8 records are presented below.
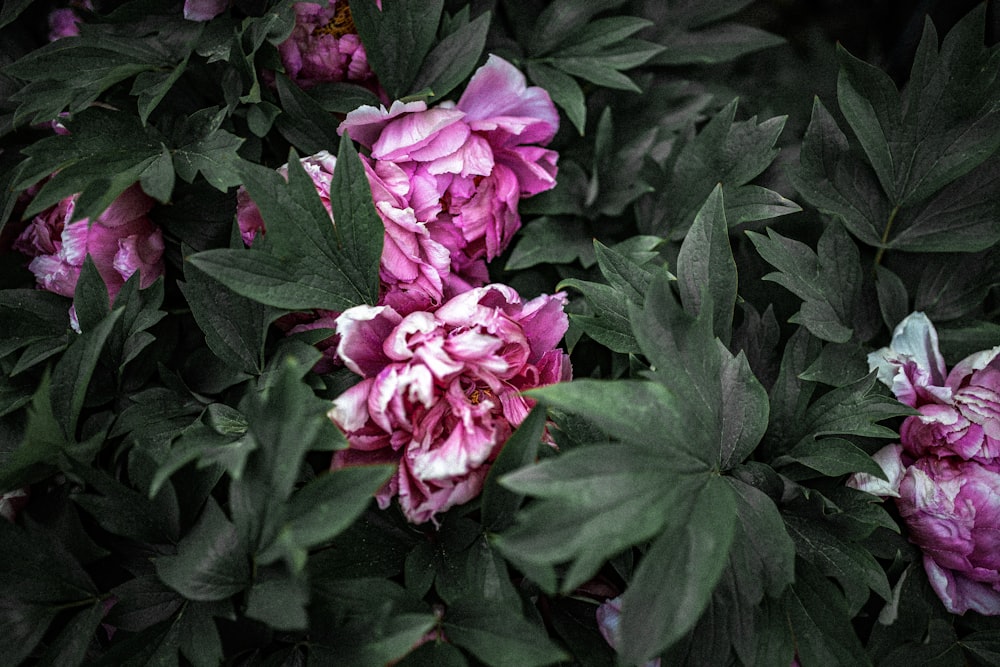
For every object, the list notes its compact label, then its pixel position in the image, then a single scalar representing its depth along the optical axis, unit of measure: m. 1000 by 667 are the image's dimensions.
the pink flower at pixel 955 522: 0.53
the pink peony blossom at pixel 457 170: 0.55
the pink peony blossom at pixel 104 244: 0.56
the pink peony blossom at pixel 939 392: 0.54
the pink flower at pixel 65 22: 0.65
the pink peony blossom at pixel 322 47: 0.62
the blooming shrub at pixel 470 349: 0.43
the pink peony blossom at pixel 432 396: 0.47
